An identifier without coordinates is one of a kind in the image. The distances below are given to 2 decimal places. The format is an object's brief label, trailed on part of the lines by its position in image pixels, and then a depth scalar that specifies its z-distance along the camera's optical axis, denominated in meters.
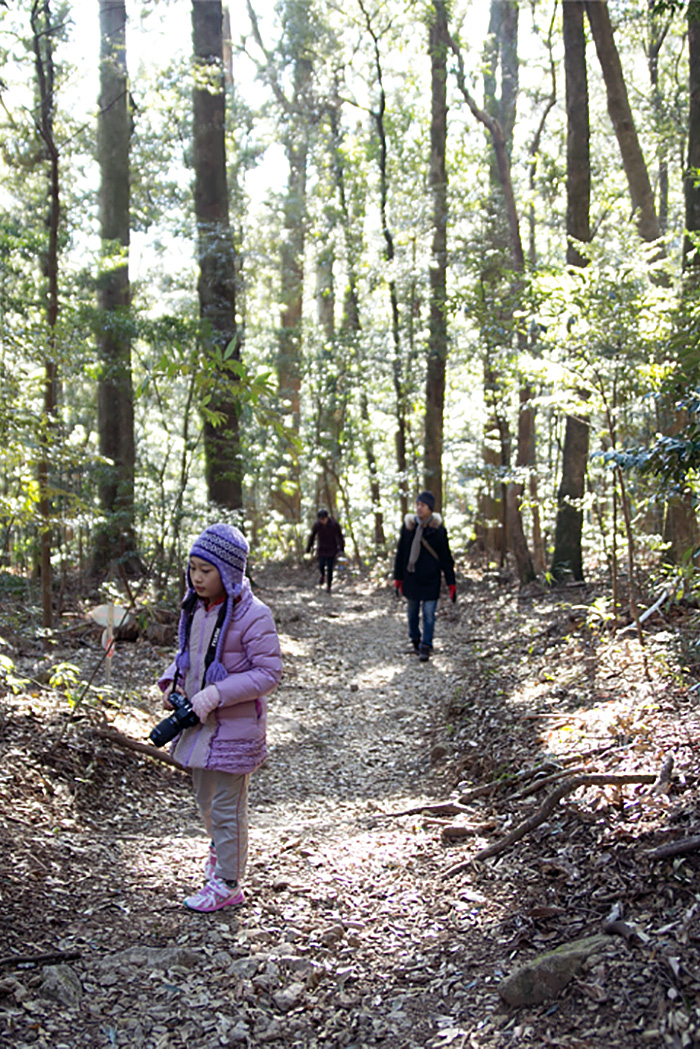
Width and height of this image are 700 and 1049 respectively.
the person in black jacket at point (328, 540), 17.70
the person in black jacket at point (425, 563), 9.85
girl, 3.66
